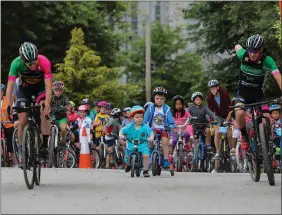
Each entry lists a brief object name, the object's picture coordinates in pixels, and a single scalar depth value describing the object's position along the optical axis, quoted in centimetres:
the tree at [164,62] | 5181
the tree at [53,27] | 3406
